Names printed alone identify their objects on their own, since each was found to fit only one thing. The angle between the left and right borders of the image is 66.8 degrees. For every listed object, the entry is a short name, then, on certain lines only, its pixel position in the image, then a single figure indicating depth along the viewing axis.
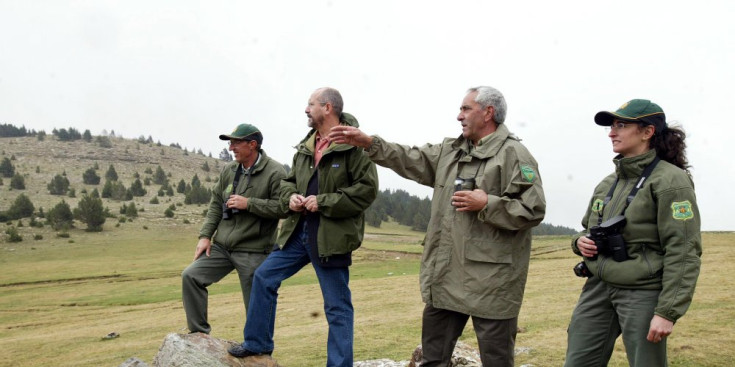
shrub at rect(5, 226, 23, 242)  69.56
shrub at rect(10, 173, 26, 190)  114.00
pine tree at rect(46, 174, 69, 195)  112.62
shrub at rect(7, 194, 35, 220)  85.38
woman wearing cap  4.38
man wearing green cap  7.41
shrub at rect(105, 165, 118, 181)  134.88
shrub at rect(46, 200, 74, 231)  78.79
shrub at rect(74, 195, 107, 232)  78.12
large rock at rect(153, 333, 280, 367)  6.68
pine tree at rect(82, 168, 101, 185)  129.25
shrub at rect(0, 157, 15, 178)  123.25
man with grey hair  4.97
